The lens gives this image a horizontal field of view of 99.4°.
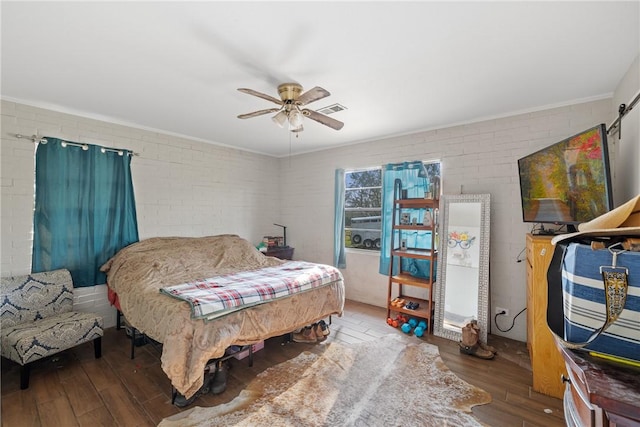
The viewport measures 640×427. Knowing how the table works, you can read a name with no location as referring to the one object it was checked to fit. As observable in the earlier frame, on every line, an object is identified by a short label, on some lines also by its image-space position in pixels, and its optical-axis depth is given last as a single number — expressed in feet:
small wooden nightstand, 15.19
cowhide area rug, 6.04
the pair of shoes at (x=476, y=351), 8.66
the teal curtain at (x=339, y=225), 14.66
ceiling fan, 7.13
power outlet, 10.04
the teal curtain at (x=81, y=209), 9.34
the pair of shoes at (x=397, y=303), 11.51
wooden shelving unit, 10.73
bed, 6.34
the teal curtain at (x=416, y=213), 11.90
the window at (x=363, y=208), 13.93
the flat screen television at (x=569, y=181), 5.80
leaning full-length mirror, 9.89
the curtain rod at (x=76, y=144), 9.10
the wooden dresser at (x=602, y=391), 2.14
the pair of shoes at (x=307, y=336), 9.77
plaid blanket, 6.84
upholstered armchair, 7.11
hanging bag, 2.34
